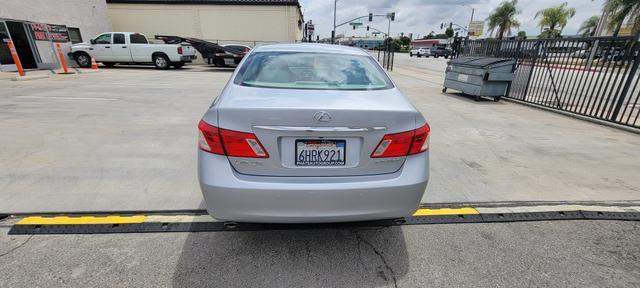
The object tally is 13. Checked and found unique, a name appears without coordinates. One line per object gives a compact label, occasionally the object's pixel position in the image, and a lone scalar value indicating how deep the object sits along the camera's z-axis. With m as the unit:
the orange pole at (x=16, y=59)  10.88
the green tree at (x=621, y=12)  20.77
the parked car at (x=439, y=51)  50.48
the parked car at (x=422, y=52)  50.86
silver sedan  1.85
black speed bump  2.50
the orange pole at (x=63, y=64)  12.66
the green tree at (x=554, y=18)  43.08
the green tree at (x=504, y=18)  45.15
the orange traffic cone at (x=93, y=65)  15.07
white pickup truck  15.23
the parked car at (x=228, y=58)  16.88
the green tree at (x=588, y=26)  35.38
